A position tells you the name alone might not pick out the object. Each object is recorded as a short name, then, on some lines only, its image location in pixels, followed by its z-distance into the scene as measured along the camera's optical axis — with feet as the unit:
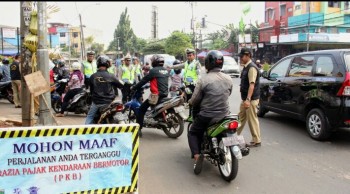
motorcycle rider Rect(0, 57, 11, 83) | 38.66
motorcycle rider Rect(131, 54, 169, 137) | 21.08
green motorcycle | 13.93
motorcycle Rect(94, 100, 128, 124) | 18.30
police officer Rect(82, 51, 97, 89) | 33.60
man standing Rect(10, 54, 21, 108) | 35.58
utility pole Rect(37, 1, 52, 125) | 18.28
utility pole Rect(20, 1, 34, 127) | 18.94
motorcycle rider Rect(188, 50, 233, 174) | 14.79
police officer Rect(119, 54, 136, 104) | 37.75
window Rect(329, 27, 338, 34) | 108.99
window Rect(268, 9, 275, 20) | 115.36
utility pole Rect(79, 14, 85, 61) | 103.50
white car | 81.61
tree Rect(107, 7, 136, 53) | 229.80
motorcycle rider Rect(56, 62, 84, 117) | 30.06
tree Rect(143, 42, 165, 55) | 181.06
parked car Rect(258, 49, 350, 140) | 18.88
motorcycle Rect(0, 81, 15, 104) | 38.06
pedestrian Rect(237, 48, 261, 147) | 18.70
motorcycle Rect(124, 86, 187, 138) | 20.92
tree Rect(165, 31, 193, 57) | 153.79
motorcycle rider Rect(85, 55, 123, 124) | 18.26
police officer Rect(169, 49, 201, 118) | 30.40
